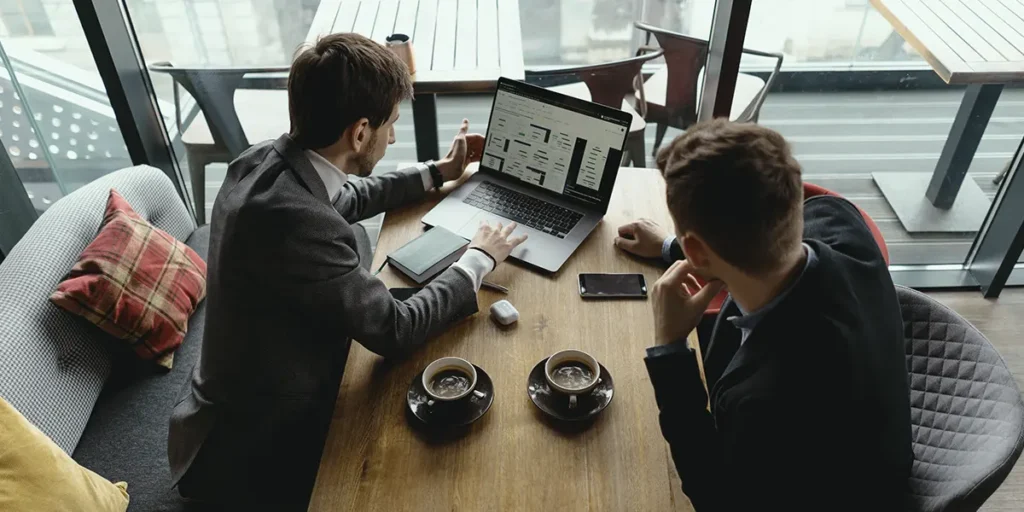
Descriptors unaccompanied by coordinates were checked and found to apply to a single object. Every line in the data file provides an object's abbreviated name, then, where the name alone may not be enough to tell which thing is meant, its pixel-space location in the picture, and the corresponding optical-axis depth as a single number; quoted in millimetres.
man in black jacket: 1061
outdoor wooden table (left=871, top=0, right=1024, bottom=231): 2127
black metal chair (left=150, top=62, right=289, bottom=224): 2521
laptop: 1715
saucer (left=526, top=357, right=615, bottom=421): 1285
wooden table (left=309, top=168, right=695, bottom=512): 1177
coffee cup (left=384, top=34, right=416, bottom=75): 2062
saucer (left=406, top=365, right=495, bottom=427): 1283
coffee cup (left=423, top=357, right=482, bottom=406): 1318
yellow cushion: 1255
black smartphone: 1572
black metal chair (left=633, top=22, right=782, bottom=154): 2406
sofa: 1586
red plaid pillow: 1761
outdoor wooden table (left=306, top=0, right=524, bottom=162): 2148
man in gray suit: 1322
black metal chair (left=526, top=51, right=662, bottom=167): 2350
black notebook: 1632
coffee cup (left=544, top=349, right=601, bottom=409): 1293
